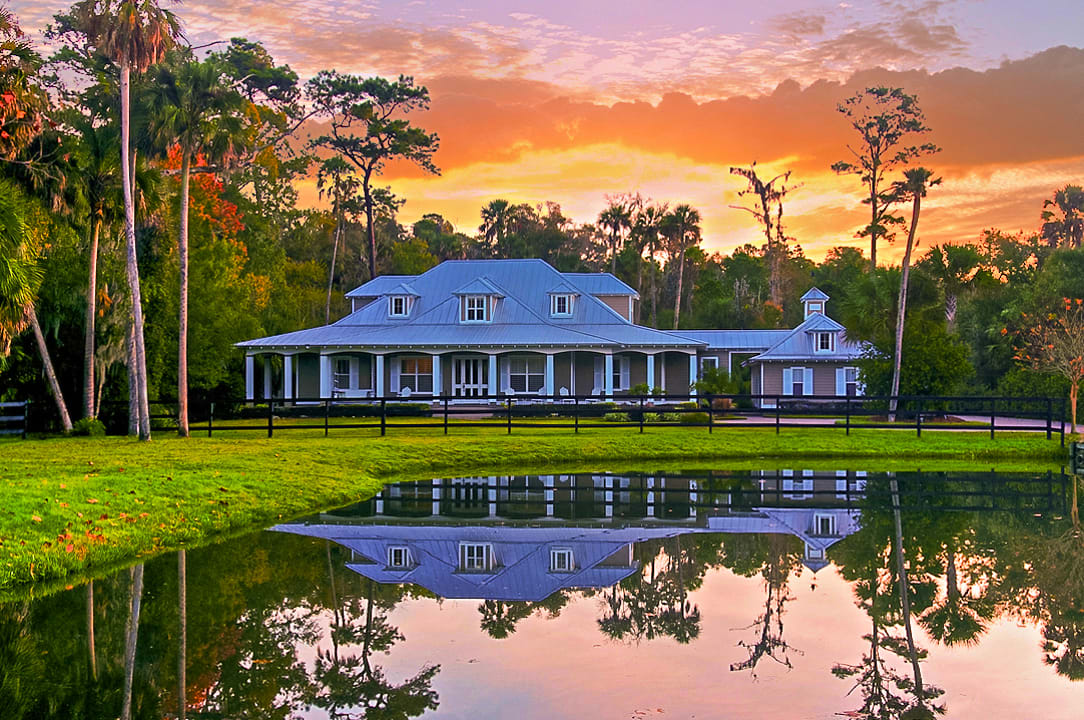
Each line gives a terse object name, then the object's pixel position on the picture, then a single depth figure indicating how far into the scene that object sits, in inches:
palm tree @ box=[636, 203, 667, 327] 2898.6
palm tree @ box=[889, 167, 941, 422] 1545.3
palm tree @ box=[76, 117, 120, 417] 1239.5
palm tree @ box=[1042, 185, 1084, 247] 3169.3
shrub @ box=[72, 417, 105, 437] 1250.0
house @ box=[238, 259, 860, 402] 1738.4
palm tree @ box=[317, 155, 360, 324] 2679.6
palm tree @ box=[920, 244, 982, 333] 1588.3
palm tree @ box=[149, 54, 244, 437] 1179.9
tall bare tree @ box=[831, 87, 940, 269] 1943.9
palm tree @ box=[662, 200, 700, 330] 2807.6
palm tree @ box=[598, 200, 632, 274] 3132.4
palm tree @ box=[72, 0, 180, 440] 1094.4
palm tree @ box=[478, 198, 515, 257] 3221.0
